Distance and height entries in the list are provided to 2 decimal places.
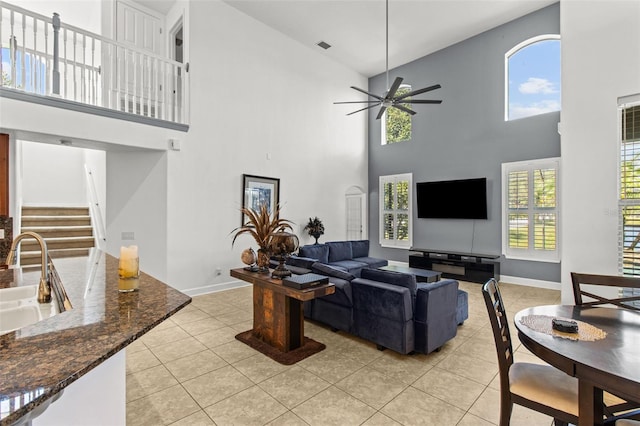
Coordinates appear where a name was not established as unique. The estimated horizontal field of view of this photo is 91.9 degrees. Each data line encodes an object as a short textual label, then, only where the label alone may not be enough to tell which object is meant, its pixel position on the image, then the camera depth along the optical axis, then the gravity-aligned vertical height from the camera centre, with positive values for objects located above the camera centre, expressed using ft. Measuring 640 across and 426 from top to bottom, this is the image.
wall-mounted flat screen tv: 21.61 +1.16
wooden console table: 9.96 -3.68
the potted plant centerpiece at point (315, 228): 23.56 -1.10
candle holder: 5.07 -0.96
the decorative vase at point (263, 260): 10.82 -1.68
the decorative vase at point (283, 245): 9.99 -1.01
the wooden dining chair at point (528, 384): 5.08 -3.04
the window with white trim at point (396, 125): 26.40 +7.84
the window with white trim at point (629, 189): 9.76 +0.84
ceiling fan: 15.06 +5.95
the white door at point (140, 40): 15.71 +10.72
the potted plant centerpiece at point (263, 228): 10.53 -0.50
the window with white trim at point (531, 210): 18.83 +0.31
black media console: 20.02 -3.40
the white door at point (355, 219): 27.91 -0.46
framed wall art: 19.61 +1.45
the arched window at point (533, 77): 19.12 +8.87
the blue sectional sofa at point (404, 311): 9.75 -3.18
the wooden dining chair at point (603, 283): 7.20 -1.63
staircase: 18.61 -1.00
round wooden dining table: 4.01 -2.04
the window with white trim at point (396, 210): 25.93 +0.32
